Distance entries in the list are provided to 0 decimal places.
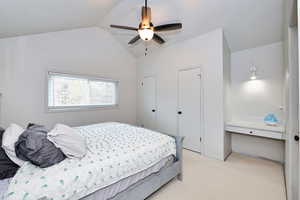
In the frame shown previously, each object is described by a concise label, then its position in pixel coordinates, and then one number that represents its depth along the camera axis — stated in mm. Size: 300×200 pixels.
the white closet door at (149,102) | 4316
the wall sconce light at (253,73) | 3025
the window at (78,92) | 3262
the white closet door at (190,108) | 3281
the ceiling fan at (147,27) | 2084
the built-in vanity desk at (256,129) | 2422
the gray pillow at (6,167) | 1187
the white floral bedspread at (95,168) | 1045
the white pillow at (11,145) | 1258
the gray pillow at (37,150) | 1202
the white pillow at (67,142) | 1352
